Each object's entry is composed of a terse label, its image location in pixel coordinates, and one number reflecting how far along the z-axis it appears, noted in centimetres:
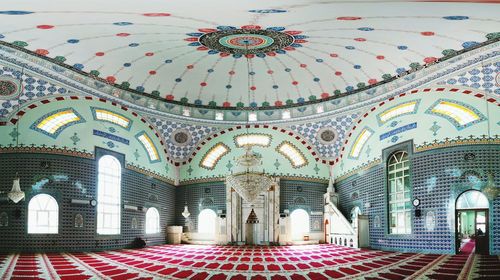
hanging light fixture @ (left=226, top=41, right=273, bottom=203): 1278
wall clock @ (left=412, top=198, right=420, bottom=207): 1309
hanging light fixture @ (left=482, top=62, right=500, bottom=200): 1116
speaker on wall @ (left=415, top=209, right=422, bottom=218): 1302
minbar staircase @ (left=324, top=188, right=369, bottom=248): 1543
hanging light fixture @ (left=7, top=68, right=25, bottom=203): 1134
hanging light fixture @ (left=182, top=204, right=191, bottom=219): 1892
